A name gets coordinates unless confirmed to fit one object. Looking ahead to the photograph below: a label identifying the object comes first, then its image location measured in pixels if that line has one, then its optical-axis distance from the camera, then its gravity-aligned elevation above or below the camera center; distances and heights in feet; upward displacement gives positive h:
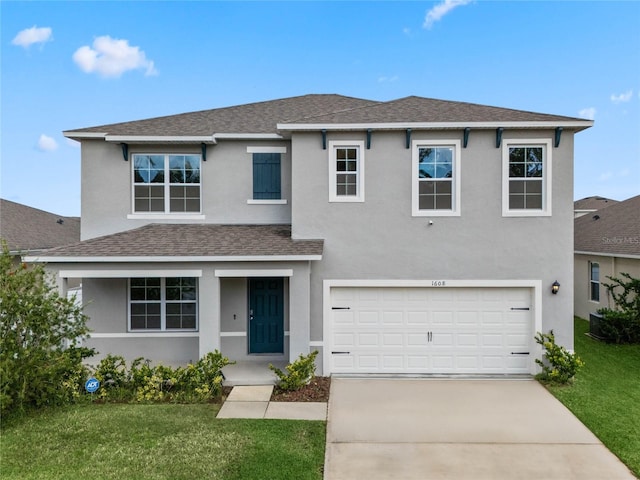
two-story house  30.19 +0.03
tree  21.50 -5.80
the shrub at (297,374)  26.66 -9.47
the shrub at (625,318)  39.47 -8.15
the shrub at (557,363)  27.78 -9.03
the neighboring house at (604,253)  45.39 -1.60
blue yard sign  24.70 -9.44
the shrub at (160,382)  25.25 -9.72
